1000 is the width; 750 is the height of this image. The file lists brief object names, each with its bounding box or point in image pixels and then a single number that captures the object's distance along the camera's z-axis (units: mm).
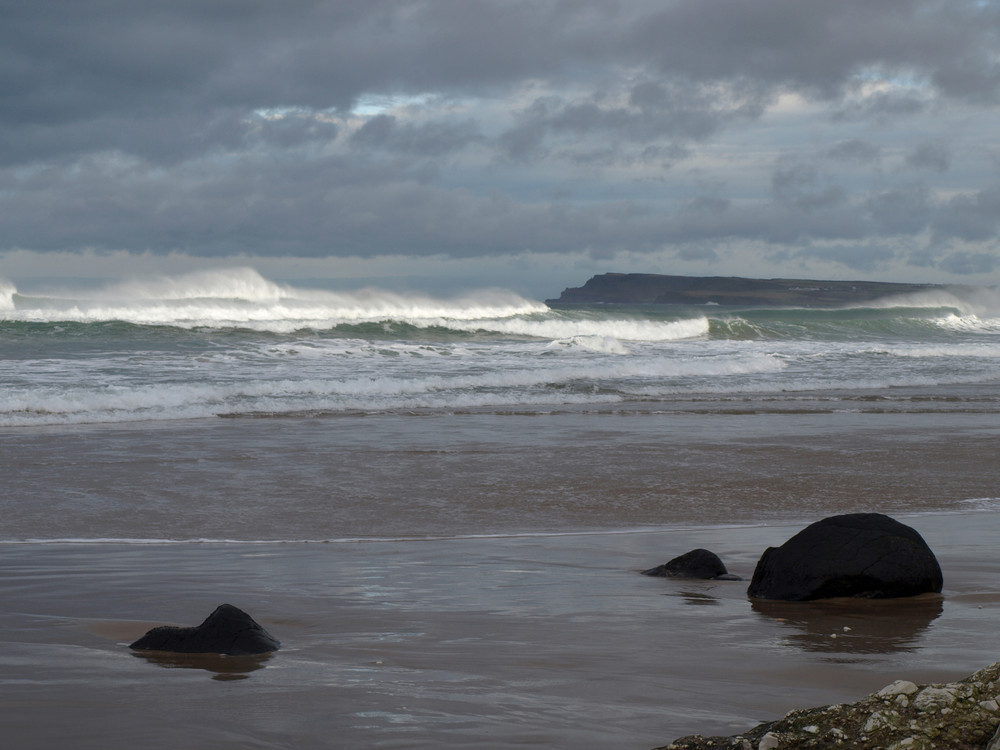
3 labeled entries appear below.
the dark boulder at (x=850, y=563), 8133
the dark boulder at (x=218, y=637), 6250
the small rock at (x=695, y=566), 9281
